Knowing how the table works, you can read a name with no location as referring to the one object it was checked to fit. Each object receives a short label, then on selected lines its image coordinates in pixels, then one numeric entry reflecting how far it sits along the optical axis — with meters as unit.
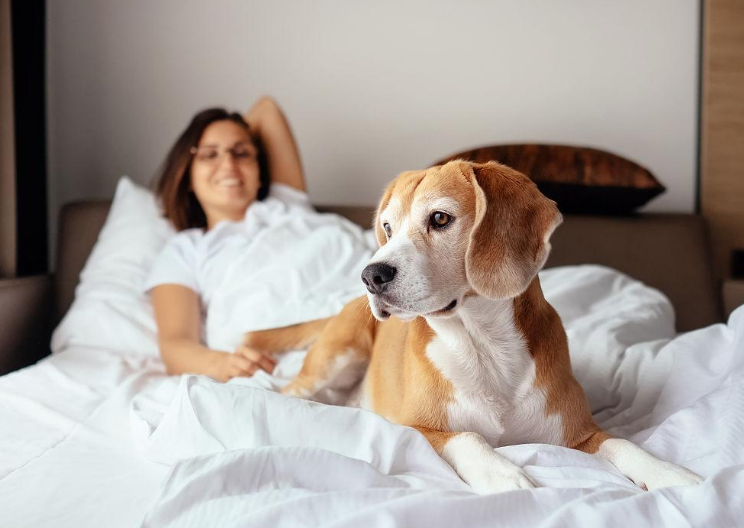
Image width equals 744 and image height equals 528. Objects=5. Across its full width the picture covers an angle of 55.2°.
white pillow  2.12
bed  0.91
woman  2.11
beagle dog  1.12
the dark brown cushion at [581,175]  2.42
